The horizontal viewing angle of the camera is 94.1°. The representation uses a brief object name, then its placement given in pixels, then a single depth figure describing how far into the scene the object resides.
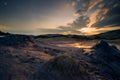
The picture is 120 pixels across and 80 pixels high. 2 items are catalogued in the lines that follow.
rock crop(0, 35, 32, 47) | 3.72
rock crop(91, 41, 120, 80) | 3.08
